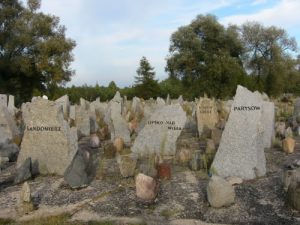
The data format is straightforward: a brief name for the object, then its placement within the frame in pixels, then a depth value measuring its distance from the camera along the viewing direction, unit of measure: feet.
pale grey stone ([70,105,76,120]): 28.81
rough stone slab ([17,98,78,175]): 15.54
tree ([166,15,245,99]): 74.51
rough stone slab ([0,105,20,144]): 21.58
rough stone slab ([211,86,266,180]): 13.96
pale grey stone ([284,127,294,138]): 21.72
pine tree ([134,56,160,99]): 77.45
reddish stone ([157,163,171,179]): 14.11
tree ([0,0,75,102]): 69.46
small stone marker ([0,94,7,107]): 24.39
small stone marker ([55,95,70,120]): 30.38
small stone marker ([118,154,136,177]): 14.05
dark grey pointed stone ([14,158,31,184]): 14.26
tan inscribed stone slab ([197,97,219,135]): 24.71
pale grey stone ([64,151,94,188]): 13.22
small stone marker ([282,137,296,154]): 18.23
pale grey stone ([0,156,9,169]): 17.12
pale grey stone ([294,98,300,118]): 29.56
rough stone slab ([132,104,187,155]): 17.98
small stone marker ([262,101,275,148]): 19.81
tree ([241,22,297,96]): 84.14
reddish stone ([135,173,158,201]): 12.03
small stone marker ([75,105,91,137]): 25.21
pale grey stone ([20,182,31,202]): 11.33
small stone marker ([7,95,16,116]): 34.52
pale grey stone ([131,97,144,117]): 30.02
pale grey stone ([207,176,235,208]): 11.35
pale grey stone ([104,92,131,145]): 22.18
